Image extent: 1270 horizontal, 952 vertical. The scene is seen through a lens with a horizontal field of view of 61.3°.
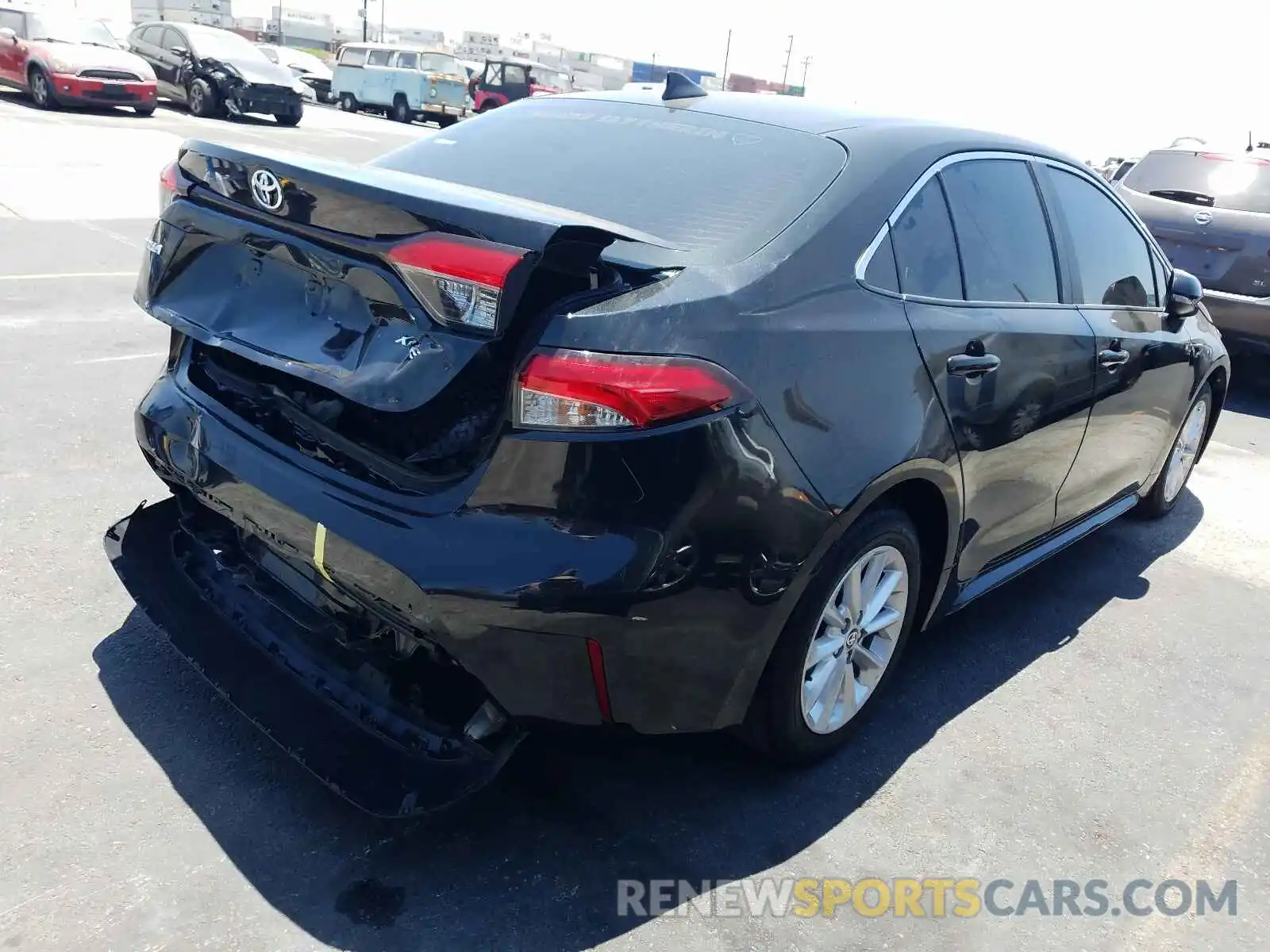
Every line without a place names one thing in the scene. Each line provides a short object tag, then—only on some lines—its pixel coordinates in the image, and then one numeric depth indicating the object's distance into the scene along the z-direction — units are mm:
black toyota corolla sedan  2180
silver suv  7281
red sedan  17828
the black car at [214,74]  20922
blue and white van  29906
